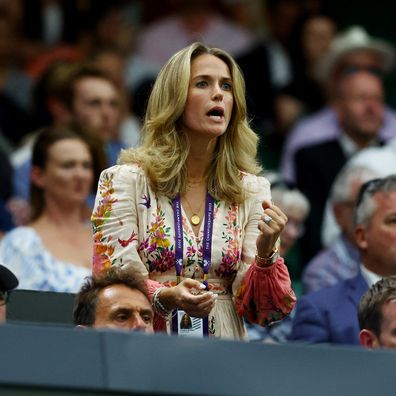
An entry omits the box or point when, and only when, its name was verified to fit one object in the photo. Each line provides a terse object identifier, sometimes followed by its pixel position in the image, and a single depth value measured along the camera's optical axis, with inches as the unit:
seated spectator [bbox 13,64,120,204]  784.9
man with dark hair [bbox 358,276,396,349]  493.7
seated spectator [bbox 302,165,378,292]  690.8
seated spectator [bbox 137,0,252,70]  954.1
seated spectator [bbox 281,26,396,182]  861.2
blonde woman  482.3
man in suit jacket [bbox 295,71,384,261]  813.2
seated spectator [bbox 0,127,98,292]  634.8
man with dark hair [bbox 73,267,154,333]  471.8
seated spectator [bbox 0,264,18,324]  492.1
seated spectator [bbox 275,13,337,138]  924.0
